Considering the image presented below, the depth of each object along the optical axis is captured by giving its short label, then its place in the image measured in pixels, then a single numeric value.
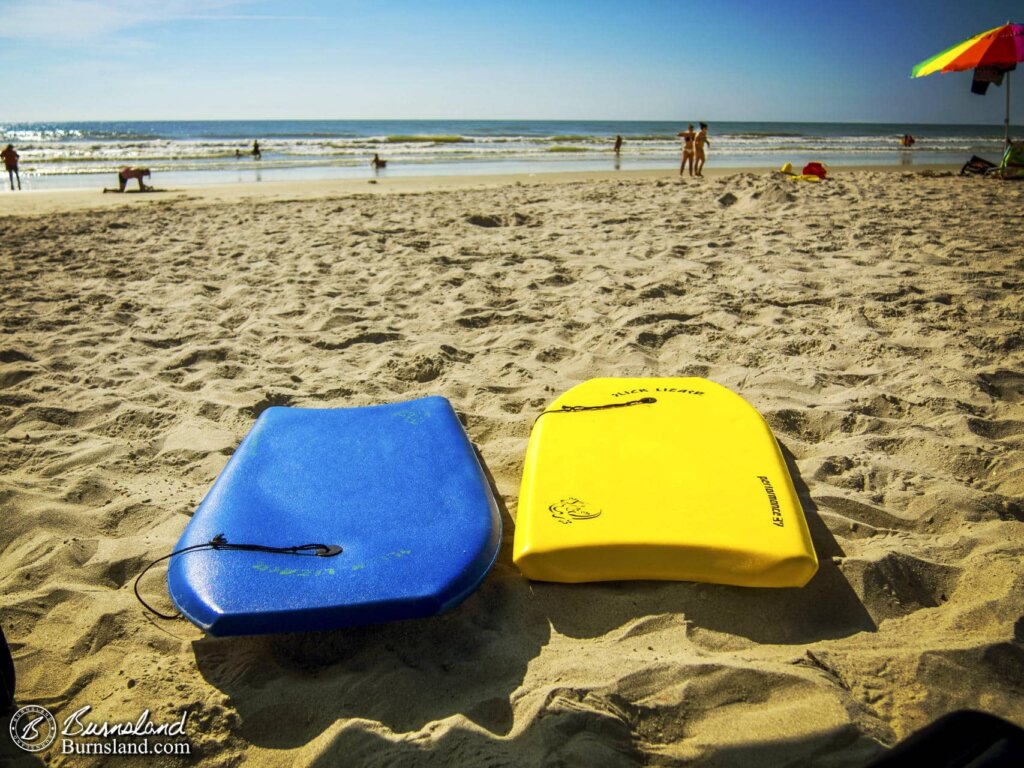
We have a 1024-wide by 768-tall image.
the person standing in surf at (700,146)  12.76
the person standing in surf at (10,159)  12.07
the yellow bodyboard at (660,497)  1.77
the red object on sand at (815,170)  9.86
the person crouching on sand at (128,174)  11.09
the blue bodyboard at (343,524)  1.60
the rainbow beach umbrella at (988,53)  9.21
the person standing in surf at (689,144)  13.21
